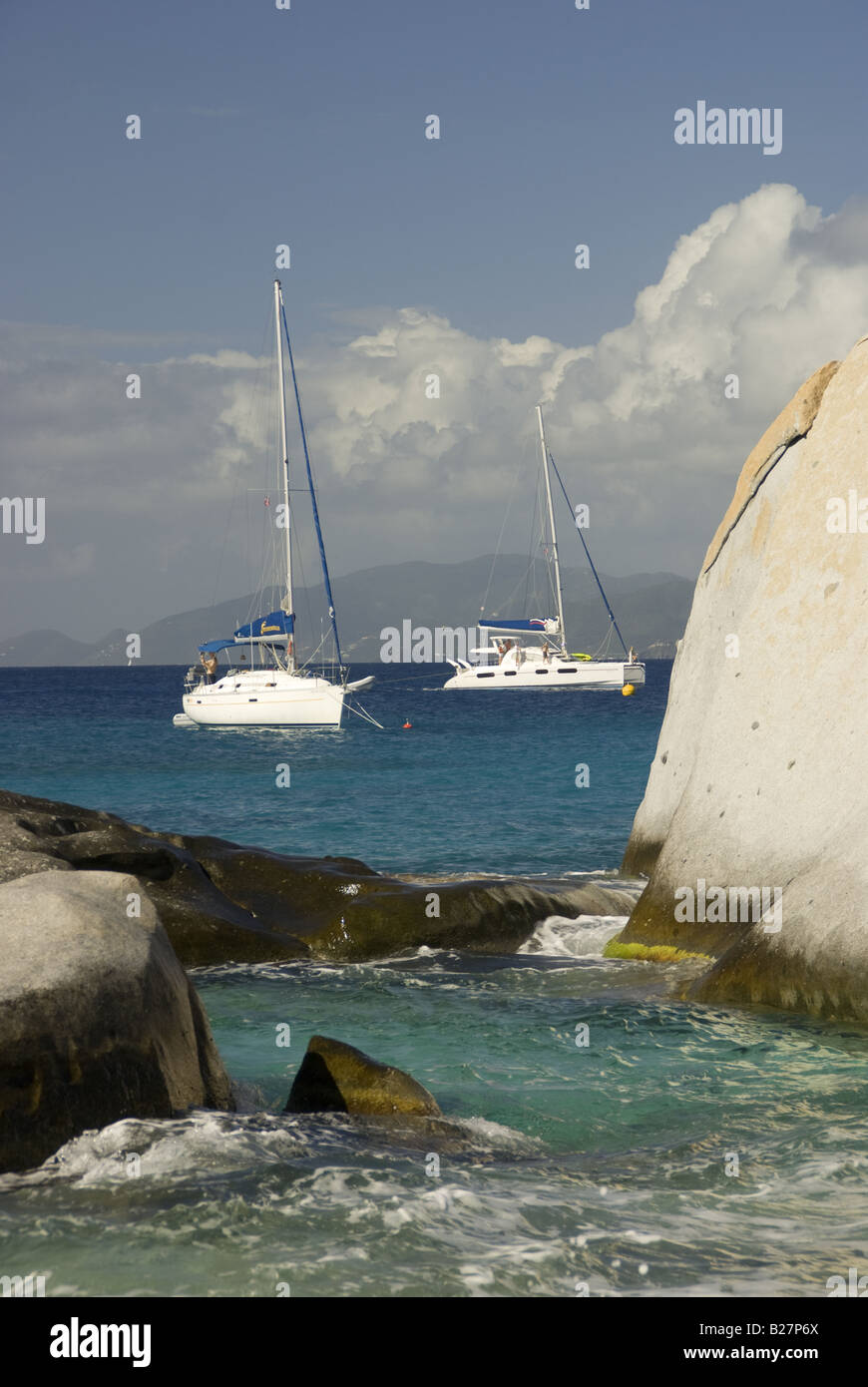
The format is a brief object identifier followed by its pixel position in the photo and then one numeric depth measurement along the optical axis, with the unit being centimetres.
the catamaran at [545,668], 9606
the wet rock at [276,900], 1313
